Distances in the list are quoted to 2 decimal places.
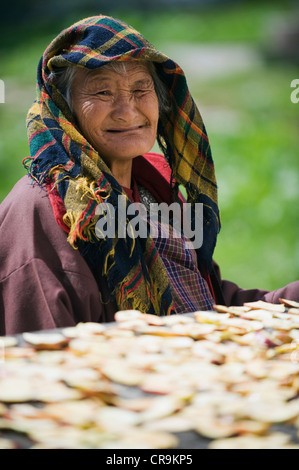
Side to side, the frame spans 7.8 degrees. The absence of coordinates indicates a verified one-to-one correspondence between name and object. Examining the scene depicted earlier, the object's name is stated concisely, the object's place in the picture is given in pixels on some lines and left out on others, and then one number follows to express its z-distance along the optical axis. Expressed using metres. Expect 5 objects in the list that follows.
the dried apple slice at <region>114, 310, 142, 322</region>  3.15
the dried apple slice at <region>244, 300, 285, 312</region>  3.23
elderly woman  3.37
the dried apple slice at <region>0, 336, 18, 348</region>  3.05
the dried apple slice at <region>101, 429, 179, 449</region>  2.63
